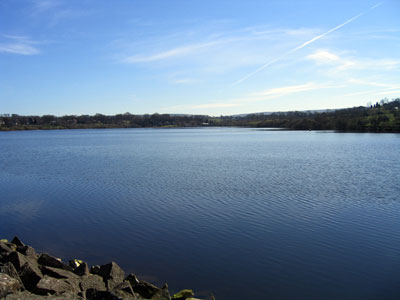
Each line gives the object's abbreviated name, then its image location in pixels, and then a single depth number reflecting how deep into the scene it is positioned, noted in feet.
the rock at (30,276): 22.03
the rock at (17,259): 23.80
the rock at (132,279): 22.59
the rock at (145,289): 21.39
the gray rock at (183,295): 21.26
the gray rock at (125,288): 20.98
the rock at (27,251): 27.73
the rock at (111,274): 22.44
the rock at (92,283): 21.94
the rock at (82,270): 24.30
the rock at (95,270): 24.87
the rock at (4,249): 27.28
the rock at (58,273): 22.91
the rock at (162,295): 21.06
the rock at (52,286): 20.54
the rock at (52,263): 24.99
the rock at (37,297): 19.61
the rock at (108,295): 19.67
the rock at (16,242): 30.29
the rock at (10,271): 21.86
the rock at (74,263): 26.09
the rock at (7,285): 19.66
